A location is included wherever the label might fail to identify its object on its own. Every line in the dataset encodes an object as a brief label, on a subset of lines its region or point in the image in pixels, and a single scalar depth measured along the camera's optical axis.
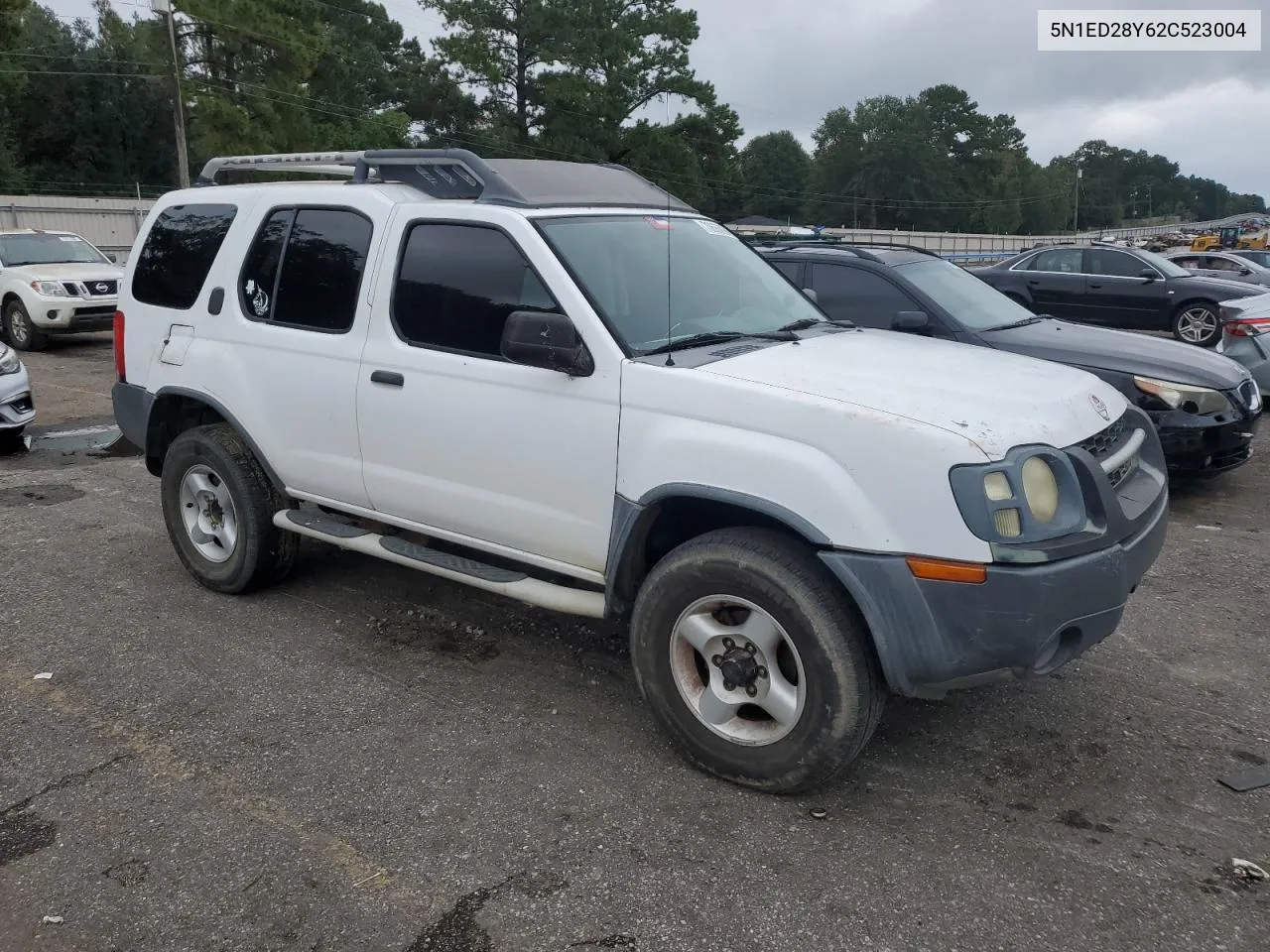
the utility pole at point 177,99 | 30.23
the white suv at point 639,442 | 3.04
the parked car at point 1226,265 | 19.97
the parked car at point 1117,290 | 14.09
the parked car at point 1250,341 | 9.58
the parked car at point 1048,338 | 6.80
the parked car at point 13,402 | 8.36
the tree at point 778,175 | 81.25
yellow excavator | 55.62
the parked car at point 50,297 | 14.52
